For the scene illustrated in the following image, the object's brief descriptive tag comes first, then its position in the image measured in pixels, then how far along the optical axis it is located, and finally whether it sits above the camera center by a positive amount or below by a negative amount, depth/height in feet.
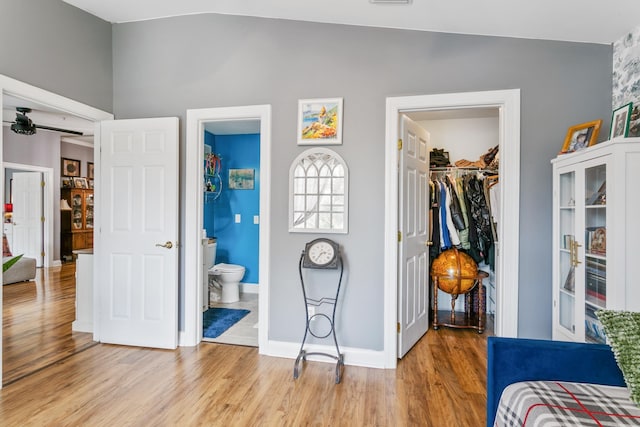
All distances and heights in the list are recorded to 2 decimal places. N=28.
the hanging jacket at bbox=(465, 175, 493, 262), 11.87 -0.07
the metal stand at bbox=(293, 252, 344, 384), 8.24 -3.00
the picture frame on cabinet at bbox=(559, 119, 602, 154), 7.03 +1.63
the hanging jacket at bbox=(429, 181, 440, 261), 12.10 -0.05
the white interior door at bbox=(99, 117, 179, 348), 9.77 -0.65
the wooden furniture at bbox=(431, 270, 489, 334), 11.35 -3.45
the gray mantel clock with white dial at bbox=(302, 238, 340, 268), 8.56 -1.05
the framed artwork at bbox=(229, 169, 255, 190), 16.19 +1.50
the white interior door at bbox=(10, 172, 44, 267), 21.48 -0.35
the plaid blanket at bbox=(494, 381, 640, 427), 3.69 -2.17
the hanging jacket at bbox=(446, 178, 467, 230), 11.89 +0.09
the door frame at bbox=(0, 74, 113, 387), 7.54 +2.69
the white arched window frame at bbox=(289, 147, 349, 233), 8.98 +0.49
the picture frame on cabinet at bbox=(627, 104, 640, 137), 6.19 +1.63
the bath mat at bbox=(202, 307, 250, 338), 11.04 -3.81
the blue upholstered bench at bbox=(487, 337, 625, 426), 4.65 -2.04
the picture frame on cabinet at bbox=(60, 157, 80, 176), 23.07 +2.87
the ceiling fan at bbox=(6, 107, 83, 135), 13.39 +3.38
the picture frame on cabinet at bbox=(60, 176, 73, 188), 23.06 +1.85
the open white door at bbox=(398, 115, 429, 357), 9.16 -0.69
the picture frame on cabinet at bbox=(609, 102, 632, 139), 6.28 +1.72
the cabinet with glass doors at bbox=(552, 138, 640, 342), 5.74 -0.40
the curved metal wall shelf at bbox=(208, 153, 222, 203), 15.25 +1.50
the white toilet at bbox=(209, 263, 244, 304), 14.23 -2.80
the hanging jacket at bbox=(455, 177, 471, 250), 11.84 -0.28
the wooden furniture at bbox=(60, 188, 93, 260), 23.03 -0.82
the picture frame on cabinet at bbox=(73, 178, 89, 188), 23.76 +1.88
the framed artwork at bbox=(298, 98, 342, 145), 8.97 +2.35
